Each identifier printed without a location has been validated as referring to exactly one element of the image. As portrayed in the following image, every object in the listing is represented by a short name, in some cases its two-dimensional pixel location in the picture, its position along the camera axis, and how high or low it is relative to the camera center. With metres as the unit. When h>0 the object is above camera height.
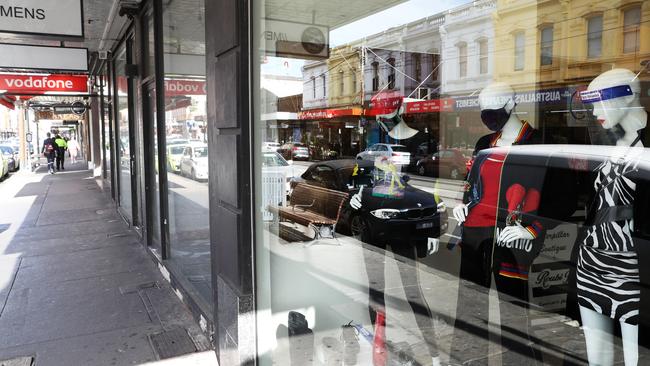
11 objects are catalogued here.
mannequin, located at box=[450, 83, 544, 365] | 3.08 -0.63
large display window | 3.08 -0.31
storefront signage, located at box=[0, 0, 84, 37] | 4.65 +1.29
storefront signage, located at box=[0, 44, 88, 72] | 6.84 +1.32
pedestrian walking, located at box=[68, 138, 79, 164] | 30.02 -0.16
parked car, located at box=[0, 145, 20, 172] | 20.99 -0.45
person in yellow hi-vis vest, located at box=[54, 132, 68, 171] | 21.49 -0.10
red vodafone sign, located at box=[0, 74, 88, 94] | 10.77 +1.50
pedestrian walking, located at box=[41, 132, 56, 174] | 20.27 -0.09
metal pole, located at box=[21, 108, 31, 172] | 22.52 +0.41
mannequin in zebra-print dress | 2.28 -0.42
